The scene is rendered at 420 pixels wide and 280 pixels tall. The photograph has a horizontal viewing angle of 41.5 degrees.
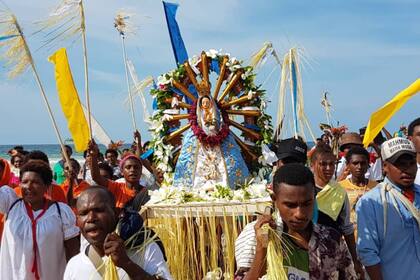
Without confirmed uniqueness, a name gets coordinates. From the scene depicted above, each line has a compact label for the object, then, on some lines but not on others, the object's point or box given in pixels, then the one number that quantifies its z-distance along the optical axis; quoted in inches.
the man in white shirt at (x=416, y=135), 170.6
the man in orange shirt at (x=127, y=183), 220.2
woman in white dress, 157.8
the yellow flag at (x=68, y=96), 228.8
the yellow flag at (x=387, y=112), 155.4
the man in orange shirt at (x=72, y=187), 218.8
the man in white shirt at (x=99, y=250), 104.1
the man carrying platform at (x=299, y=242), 104.4
